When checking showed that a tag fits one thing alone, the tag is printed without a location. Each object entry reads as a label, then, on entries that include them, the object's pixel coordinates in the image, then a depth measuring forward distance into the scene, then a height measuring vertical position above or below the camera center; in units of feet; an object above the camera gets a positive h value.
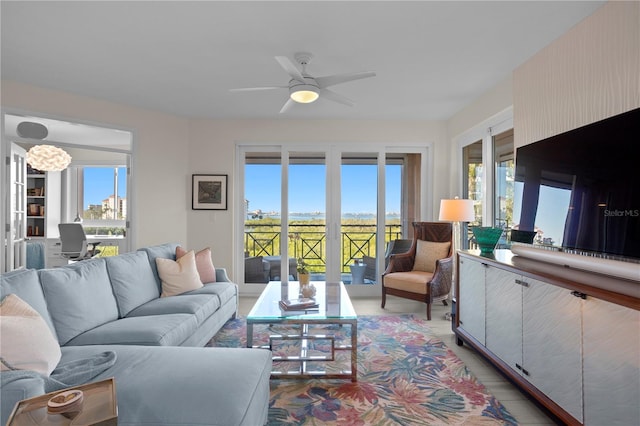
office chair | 17.19 -1.60
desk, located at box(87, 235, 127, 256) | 18.57 -1.81
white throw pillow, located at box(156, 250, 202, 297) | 10.23 -2.03
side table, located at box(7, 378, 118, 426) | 3.12 -1.97
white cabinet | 4.65 -2.16
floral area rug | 6.41 -3.96
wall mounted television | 5.44 +0.48
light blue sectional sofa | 4.44 -2.52
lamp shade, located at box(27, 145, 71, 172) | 14.08 +2.28
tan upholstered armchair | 12.59 -2.29
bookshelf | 16.20 +0.35
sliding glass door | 16.15 +0.30
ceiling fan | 8.15 +3.37
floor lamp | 12.30 +0.09
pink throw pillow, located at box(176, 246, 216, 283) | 11.55 -1.93
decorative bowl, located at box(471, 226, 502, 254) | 9.41 -0.67
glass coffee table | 7.78 -3.44
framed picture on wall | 15.87 +0.99
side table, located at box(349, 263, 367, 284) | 16.31 -2.92
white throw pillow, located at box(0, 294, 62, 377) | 4.63 -1.91
